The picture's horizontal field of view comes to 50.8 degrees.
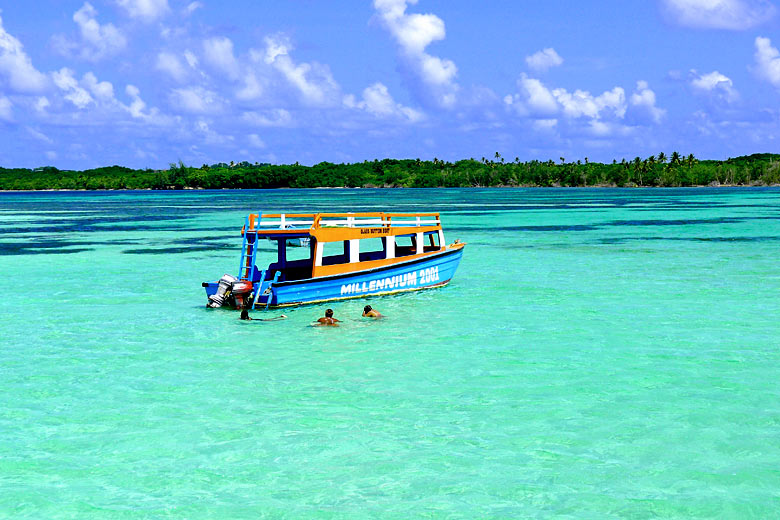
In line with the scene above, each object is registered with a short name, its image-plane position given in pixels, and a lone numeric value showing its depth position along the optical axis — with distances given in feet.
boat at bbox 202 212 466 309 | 80.12
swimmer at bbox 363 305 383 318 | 74.43
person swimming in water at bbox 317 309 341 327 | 72.38
